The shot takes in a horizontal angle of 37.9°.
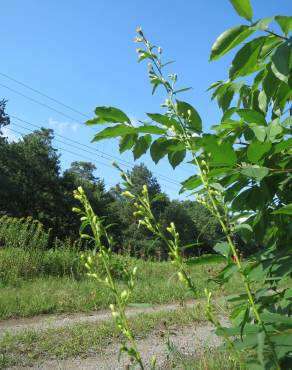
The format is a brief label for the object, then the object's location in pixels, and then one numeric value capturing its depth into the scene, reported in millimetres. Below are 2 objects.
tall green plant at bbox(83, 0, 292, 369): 1003
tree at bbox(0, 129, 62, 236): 39719
